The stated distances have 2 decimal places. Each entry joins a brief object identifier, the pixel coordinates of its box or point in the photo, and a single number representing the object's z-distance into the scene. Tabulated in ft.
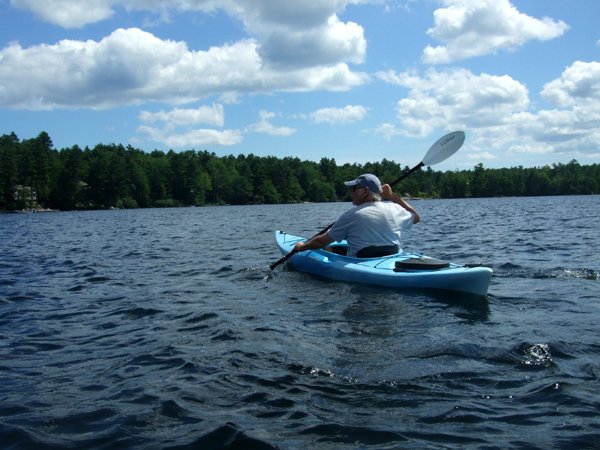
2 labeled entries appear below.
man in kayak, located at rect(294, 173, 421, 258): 25.55
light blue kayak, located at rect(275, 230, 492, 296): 23.20
